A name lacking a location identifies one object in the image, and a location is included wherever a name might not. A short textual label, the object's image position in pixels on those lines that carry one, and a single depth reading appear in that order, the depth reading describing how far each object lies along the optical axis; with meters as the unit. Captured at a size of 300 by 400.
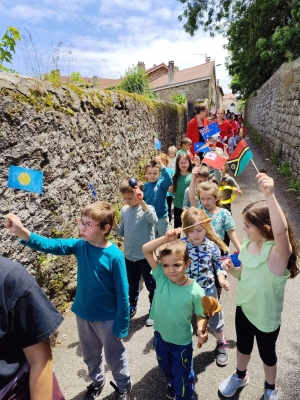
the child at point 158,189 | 4.00
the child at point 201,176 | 3.75
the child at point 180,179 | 4.48
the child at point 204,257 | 2.59
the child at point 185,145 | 6.05
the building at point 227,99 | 75.44
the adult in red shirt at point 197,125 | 6.43
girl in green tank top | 1.98
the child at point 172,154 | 6.60
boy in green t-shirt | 2.06
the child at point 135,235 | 3.14
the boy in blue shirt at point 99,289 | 2.16
